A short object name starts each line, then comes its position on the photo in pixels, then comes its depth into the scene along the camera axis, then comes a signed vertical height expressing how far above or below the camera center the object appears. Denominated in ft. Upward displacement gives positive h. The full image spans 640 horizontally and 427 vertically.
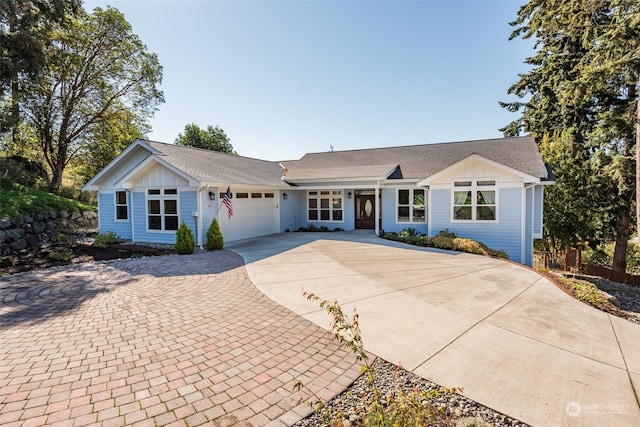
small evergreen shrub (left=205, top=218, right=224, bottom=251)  37.47 -4.44
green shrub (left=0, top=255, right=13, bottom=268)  29.43 -5.55
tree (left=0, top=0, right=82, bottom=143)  42.32 +23.35
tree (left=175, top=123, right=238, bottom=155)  119.75 +26.22
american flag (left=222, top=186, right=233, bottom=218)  40.22 +0.15
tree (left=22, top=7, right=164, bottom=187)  68.54 +29.98
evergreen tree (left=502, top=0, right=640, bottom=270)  30.07 +14.45
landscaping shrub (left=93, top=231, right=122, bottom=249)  39.66 -4.96
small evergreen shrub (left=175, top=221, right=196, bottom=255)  35.63 -4.54
